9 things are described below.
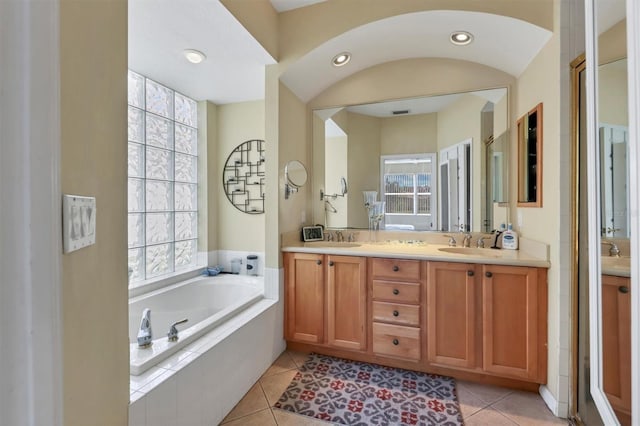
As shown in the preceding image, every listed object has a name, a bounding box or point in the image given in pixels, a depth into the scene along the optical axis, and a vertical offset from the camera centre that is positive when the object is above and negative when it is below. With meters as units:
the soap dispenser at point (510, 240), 2.22 -0.21
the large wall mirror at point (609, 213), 0.69 -0.01
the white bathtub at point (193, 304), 1.70 -0.71
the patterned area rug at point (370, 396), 1.71 -1.17
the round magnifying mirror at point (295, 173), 2.48 +0.35
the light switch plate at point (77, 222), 0.58 -0.01
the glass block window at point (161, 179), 2.45 +0.32
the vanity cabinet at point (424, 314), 1.88 -0.72
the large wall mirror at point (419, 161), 2.45 +0.47
